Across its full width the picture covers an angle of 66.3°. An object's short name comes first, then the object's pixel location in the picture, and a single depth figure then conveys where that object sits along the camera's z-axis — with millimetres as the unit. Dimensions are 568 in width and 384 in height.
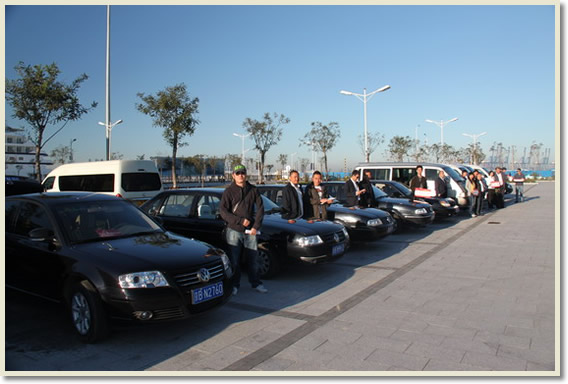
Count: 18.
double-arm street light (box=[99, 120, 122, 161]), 22162
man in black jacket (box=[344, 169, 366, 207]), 9961
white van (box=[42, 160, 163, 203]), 13438
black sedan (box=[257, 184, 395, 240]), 8703
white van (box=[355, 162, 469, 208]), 15047
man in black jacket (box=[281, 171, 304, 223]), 7543
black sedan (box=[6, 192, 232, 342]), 4129
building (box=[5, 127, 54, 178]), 59781
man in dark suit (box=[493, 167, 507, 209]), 18141
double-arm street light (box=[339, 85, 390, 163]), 28103
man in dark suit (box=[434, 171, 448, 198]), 13922
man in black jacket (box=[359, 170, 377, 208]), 11031
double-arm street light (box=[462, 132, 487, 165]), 53531
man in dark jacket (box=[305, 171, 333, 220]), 8531
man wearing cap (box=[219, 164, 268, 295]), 5766
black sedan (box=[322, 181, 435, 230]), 11039
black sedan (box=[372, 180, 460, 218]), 13102
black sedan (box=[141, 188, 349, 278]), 6566
